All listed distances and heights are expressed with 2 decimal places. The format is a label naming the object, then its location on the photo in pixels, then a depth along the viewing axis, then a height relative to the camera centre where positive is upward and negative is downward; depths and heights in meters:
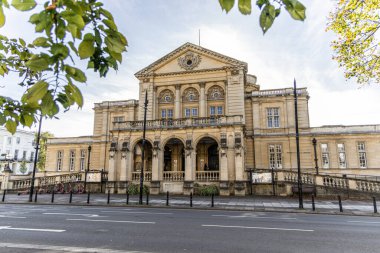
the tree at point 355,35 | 10.38 +5.90
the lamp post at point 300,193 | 16.38 -1.56
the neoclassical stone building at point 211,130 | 27.08 +4.76
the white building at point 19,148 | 69.21 +5.64
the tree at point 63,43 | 1.47 +0.81
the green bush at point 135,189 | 25.95 -2.13
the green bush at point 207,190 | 24.44 -2.04
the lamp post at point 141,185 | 18.45 -1.32
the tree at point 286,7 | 1.67 +1.08
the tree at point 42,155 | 71.19 +3.57
